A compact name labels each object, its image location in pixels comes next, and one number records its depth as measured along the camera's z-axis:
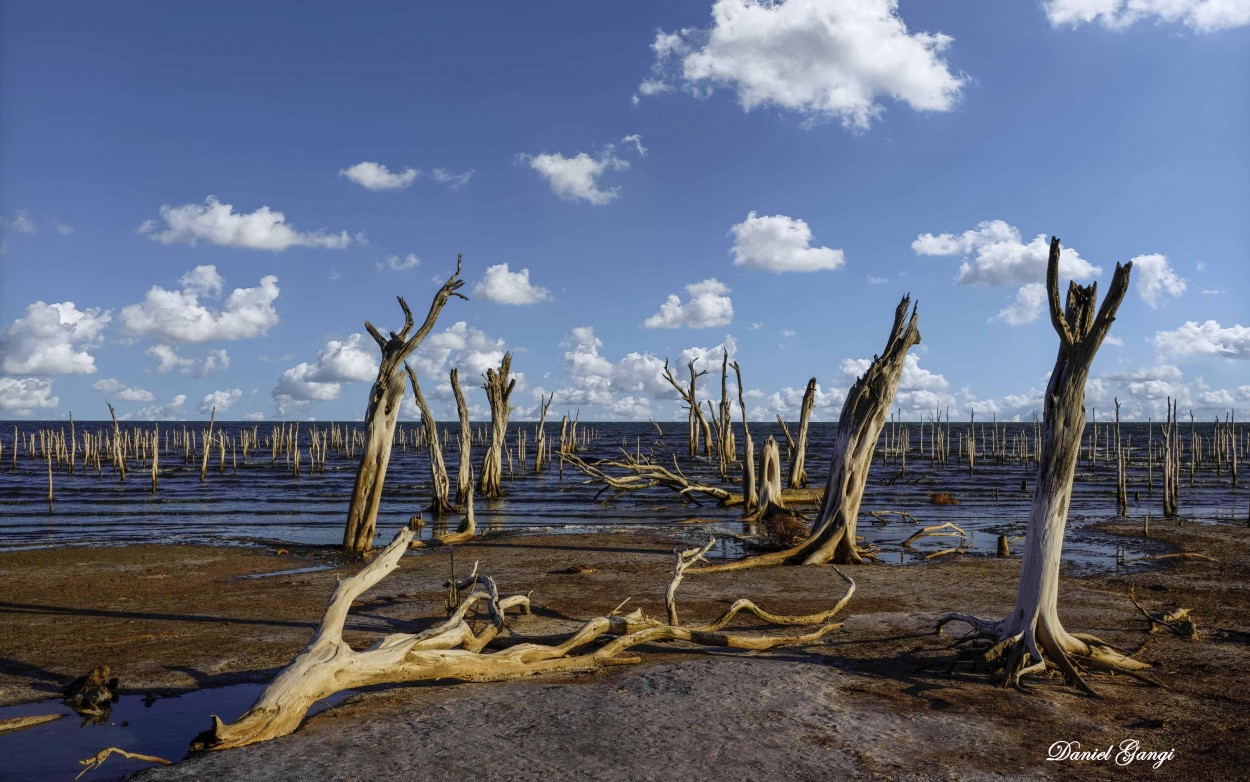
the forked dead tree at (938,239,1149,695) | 6.04
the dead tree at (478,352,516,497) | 25.73
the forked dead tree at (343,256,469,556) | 13.84
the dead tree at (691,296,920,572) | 12.50
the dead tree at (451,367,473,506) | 20.77
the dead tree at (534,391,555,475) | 32.16
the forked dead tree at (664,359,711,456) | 32.72
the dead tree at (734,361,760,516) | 21.19
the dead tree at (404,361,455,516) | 20.30
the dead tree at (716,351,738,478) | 31.50
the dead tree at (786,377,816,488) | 24.33
